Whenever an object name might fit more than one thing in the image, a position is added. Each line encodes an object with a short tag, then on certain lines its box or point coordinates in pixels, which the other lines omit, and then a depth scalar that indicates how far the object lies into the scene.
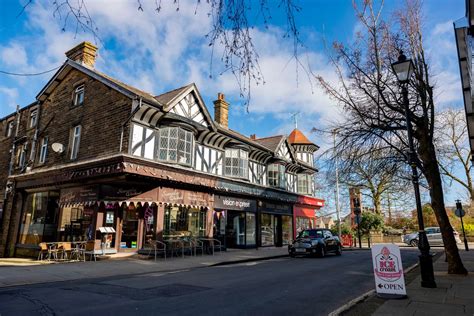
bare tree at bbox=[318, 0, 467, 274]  9.91
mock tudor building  14.94
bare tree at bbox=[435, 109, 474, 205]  27.17
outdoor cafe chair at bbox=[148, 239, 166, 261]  14.57
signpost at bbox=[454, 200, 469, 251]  19.30
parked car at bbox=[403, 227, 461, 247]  27.44
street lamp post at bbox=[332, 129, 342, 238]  29.37
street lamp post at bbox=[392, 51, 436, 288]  7.39
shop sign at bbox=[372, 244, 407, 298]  6.37
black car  17.27
